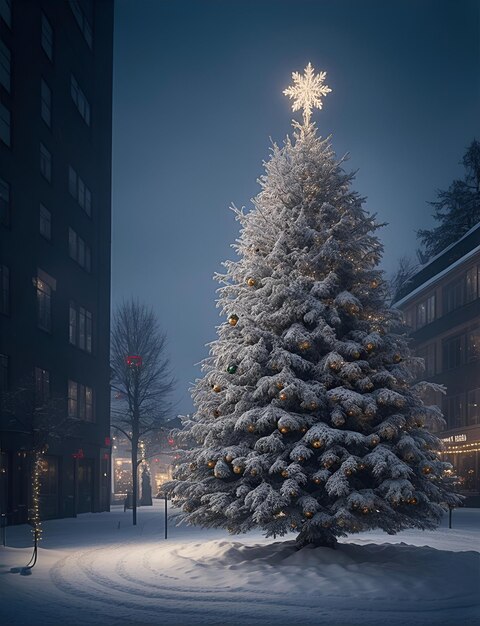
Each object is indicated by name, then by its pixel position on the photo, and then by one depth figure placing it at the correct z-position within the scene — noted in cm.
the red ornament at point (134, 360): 3716
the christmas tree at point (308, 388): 1451
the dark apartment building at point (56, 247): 3116
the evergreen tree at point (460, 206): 7031
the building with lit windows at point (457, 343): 4728
